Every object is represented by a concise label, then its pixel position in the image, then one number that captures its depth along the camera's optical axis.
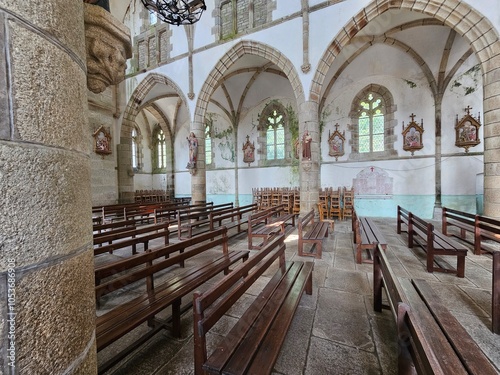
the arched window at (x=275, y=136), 10.86
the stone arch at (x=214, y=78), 6.79
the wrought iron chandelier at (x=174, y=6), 4.57
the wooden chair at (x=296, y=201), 9.10
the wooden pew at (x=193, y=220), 4.86
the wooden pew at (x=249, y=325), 1.15
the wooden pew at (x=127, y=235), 2.70
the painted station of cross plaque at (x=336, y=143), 9.20
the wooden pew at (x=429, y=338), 0.91
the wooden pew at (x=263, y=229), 4.06
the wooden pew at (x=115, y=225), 4.05
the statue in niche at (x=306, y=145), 6.11
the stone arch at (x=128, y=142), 9.30
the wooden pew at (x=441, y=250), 2.84
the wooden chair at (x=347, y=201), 8.36
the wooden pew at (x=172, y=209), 6.26
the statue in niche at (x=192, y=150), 7.52
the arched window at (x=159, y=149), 14.81
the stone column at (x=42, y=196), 0.57
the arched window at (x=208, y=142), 12.84
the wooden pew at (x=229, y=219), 5.14
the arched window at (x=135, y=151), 14.31
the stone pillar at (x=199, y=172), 7.71
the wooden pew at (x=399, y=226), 5.39
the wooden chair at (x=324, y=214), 5.96
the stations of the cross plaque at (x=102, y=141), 8.71
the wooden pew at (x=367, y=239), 3.28
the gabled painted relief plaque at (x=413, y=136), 8.03
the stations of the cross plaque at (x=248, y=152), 11.37
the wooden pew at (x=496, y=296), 1.83
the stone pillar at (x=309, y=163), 6.20
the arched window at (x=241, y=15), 7.02
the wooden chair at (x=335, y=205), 8.20
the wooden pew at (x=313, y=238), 3.63
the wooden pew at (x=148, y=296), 1.48
